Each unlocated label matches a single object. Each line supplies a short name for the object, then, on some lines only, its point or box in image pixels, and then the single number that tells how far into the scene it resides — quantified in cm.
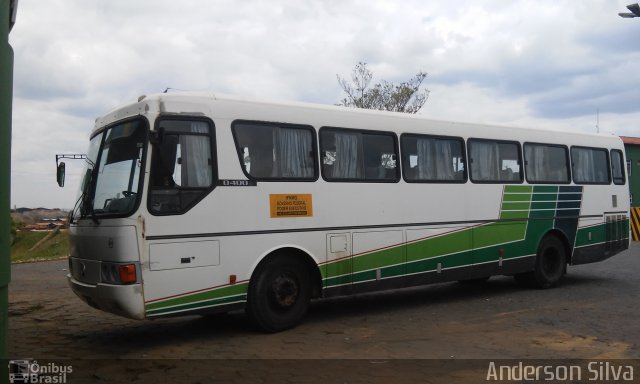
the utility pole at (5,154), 369
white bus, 726
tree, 2977
